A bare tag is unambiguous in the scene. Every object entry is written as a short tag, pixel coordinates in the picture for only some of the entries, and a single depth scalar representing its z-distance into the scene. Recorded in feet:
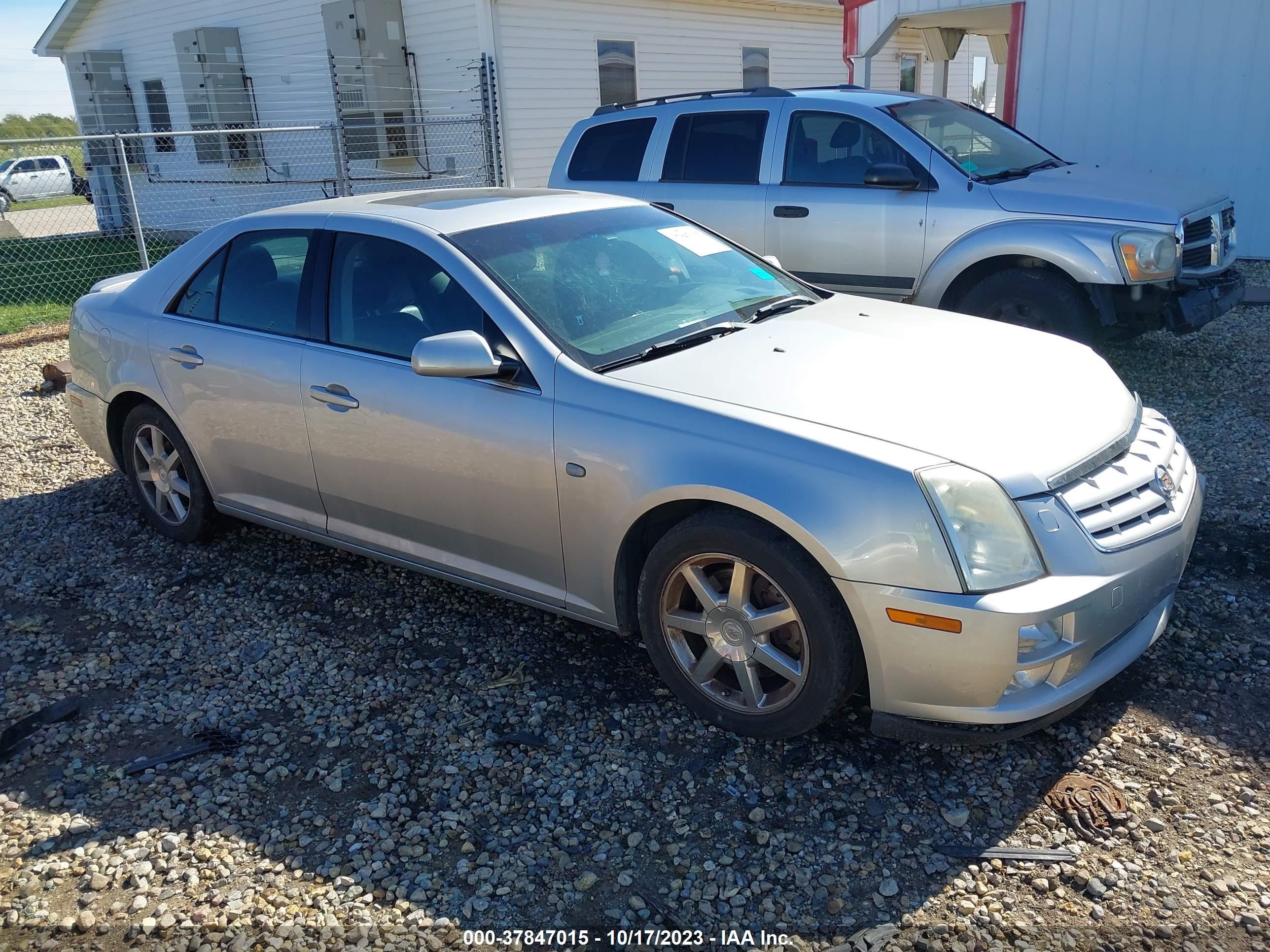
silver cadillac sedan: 9.26
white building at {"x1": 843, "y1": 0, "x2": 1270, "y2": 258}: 32.94
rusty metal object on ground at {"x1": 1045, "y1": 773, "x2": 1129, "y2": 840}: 9.29
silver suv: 19.66
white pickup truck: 98.48
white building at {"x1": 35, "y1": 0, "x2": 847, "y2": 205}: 46.96
